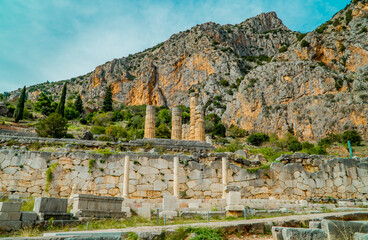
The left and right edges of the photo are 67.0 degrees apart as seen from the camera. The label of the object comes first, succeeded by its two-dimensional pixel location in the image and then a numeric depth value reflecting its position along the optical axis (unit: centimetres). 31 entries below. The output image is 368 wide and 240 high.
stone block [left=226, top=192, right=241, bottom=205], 1139
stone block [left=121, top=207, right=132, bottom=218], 1095
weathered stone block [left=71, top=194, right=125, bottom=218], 973
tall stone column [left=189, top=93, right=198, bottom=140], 3021
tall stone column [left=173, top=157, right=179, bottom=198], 1548
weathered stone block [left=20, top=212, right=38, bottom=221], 831
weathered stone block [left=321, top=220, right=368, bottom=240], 589
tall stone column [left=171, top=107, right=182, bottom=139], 2970
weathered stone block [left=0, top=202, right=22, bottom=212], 808
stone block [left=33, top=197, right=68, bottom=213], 877
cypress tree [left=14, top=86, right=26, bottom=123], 5412
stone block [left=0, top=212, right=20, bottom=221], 797
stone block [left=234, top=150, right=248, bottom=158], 2262
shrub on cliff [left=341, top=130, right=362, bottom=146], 4576
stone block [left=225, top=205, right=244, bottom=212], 1105
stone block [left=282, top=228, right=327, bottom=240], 571
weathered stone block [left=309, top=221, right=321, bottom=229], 659
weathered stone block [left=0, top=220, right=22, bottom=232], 786
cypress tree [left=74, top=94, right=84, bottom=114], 8676
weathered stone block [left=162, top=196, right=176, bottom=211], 1090
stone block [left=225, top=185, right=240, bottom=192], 1173
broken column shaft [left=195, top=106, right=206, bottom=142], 2864
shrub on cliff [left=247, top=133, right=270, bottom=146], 5696
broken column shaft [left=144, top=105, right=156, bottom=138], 2920
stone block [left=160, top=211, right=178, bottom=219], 1050
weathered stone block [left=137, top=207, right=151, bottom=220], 1069
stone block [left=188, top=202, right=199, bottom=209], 1276
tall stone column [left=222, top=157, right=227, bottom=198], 1605
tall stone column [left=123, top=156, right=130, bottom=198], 1510
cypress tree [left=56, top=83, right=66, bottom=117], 6392
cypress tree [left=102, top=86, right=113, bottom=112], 9300
